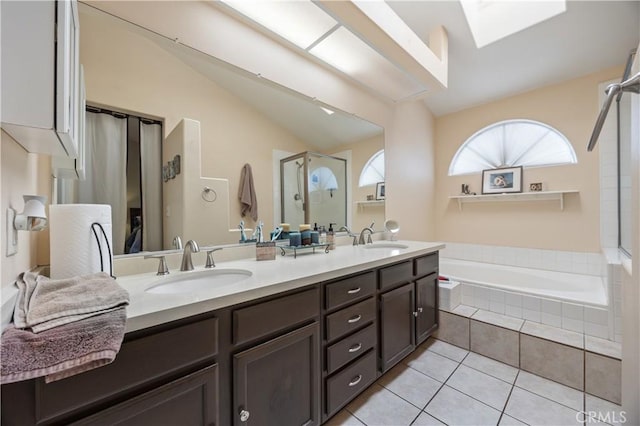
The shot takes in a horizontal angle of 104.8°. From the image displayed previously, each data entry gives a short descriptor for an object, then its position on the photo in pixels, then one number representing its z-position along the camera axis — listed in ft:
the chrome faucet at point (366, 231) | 7.56
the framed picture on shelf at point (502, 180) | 9.26
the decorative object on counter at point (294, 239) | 5.57
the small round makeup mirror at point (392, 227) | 8.44
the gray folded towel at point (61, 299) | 1.83
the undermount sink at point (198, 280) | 3.65
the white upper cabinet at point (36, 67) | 1.75
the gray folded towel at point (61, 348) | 1.61
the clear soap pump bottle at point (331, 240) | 6.57
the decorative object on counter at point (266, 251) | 5.04
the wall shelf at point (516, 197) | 8.39
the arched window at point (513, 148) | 8.72
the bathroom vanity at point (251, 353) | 2.15
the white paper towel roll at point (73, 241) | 2.93
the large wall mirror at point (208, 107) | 3.83
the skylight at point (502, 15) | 6.64
